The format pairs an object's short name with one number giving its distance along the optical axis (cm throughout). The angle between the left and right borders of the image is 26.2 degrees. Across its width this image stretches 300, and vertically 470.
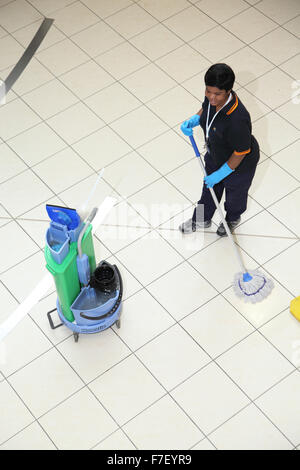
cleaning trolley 336
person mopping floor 337
